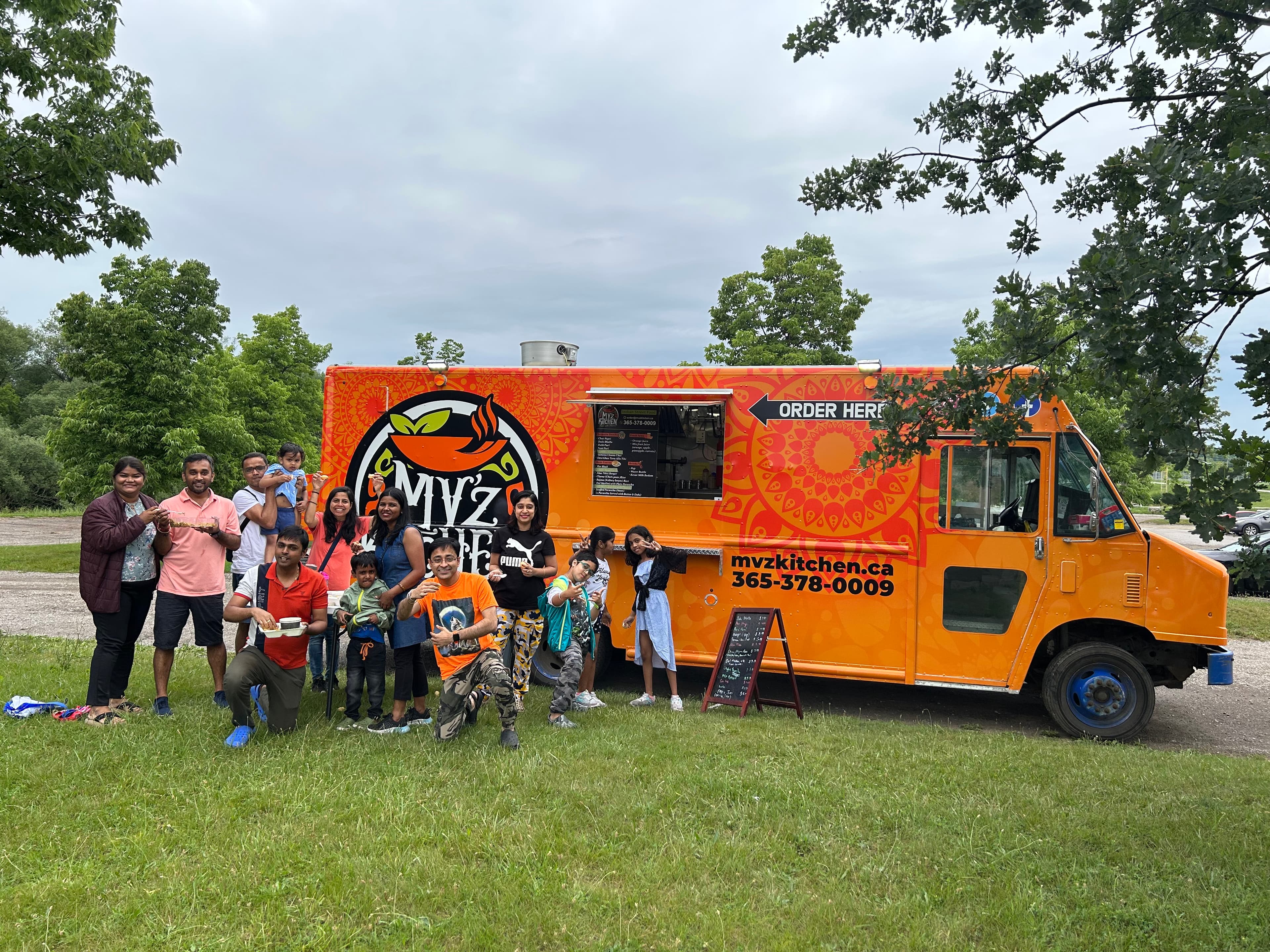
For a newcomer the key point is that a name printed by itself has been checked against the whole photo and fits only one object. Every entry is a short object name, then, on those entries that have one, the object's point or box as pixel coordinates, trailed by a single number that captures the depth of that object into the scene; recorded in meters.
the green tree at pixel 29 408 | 41.94
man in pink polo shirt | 6.36
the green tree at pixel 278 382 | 24.27
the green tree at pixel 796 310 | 23.95
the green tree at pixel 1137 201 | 3.40
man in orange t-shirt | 5.89
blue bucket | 6.70
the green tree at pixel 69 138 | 9.69
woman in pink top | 7.14
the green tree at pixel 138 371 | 17.91
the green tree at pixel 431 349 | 29.33
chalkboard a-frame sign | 7.13
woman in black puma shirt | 6.77
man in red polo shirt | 5.85
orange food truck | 6.98
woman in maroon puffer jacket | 6.05
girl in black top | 7.35
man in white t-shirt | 7.25
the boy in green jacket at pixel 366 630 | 6.25
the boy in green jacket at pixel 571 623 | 6.62
